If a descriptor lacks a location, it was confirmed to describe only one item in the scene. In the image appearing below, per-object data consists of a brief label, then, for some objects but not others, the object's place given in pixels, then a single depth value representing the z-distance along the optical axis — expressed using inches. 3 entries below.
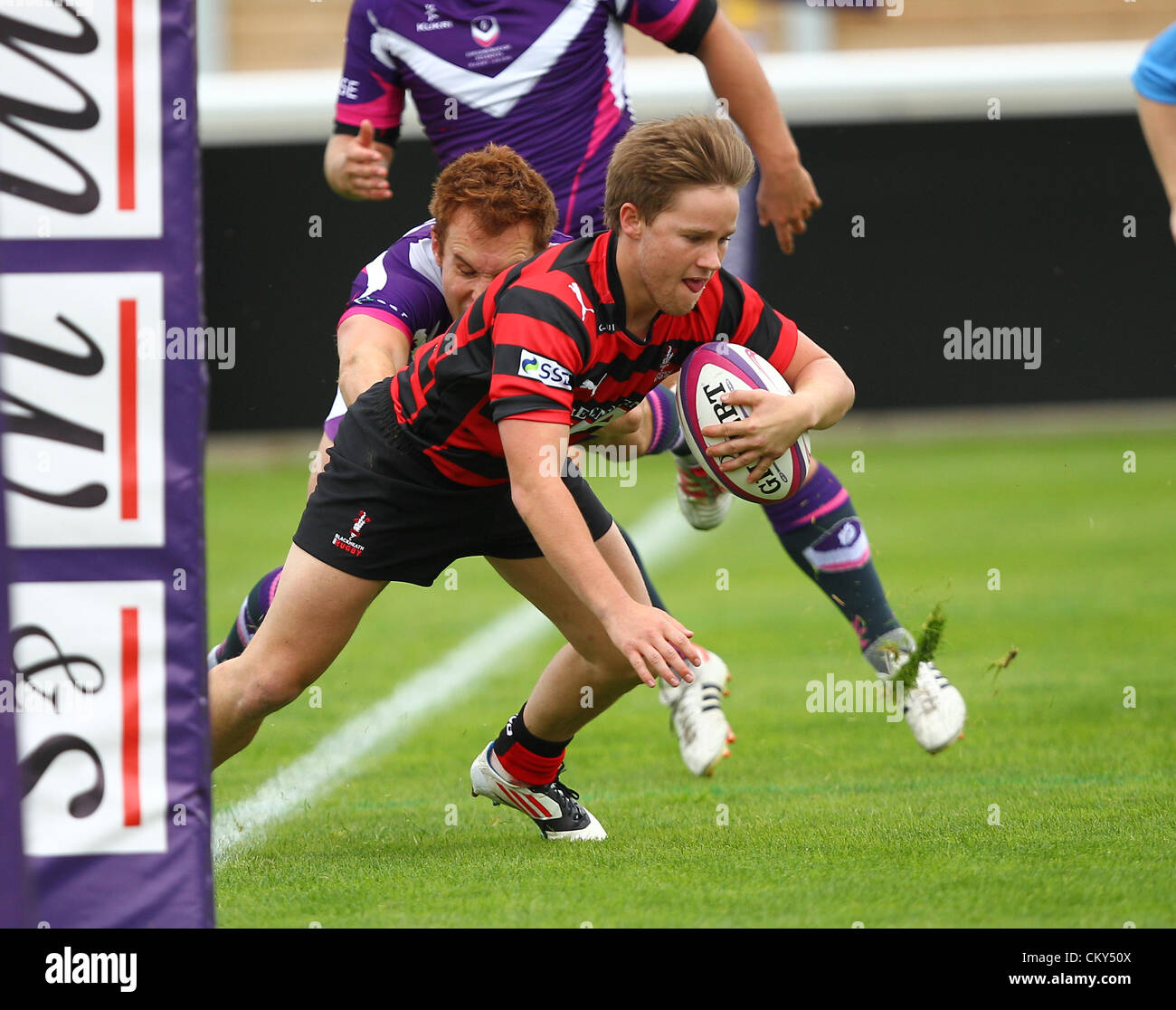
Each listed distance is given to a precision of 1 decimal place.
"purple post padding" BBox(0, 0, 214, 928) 236.2
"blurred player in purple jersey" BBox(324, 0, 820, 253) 414.9
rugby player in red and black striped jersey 281.0
